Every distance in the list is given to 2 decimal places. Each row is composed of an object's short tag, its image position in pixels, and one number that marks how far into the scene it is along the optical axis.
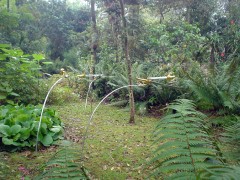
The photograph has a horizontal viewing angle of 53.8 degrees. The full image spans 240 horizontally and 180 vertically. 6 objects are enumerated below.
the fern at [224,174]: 0.66
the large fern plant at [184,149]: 0.80
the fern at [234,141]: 1.26
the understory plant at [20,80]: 3.47
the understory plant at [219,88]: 3.78
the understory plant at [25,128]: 2.78
